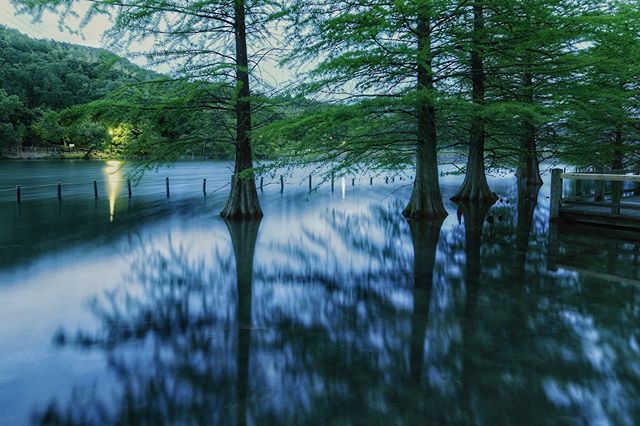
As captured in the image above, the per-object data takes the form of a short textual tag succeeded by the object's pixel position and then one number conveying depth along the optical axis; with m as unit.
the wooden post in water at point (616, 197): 14.70
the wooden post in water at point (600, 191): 15.83
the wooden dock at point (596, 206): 14.48
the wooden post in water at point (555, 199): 16.06
